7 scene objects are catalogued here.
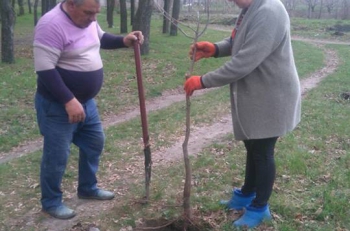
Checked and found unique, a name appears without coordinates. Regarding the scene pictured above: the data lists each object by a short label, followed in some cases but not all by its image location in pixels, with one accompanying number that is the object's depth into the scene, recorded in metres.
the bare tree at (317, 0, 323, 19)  43.97
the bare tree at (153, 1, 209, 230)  4.11
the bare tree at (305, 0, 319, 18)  44.50
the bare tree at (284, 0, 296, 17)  46.89
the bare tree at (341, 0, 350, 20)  40.78
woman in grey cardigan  3.54
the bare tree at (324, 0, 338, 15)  45.50
